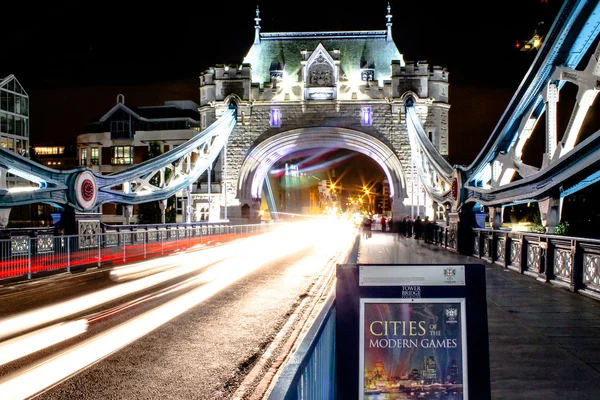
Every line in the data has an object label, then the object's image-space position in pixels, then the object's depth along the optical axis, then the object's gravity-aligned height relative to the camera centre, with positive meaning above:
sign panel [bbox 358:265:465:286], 3.60 -0.42
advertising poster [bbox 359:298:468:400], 3.45 -0.82
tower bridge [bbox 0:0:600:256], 39.34 +6.35
